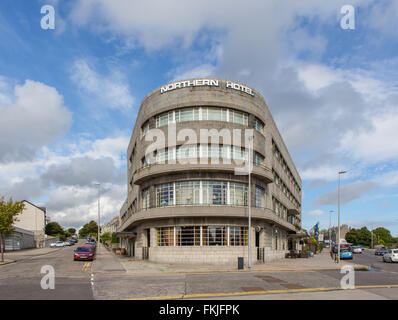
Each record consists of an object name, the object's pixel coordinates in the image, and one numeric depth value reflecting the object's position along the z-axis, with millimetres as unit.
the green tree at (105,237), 100325
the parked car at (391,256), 40281
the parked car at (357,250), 70125
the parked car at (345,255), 43953
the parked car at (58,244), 76794
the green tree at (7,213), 32438
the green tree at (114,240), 74062
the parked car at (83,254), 35031
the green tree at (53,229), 138000
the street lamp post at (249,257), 26453
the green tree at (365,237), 132000
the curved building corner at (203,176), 32031
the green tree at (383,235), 141962
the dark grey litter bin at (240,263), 26078
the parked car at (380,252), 61062
